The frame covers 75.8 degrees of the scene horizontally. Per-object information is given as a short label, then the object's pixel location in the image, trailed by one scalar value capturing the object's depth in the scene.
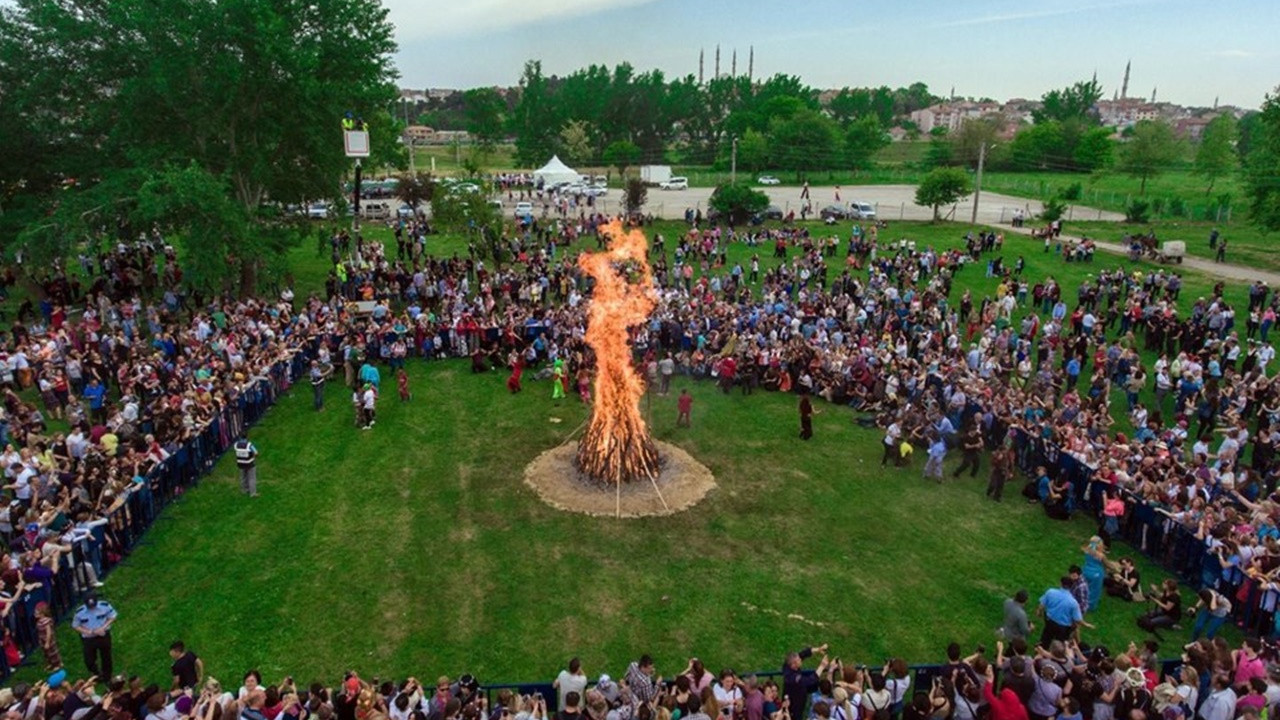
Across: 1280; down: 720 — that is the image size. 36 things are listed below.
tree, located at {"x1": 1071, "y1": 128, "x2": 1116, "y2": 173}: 79.88
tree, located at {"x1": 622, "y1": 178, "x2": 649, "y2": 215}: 51.84
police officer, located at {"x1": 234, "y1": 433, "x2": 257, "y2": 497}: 16.33
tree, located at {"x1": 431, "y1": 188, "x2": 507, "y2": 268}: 38.88
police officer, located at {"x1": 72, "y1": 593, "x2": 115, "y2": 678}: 10.77
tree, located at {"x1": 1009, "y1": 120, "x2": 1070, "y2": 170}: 87.00
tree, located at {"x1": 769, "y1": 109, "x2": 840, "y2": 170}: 82.06
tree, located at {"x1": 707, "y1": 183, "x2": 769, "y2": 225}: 50.69
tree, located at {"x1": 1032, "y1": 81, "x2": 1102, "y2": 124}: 115.69
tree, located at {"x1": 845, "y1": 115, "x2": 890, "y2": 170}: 86.88
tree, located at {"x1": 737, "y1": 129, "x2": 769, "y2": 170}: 83.38
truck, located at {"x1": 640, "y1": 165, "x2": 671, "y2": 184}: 76.20
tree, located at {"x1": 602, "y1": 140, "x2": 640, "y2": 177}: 83.69
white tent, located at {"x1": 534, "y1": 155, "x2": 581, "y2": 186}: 68.00
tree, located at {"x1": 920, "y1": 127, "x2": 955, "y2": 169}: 83.50
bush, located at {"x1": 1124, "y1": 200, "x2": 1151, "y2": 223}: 53.75
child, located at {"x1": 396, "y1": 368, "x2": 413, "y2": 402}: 22.28
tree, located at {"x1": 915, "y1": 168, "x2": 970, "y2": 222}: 52.16
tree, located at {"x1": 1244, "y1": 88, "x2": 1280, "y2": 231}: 39.38
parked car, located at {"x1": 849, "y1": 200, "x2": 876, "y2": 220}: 54.62
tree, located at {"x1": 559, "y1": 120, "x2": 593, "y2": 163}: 82.75
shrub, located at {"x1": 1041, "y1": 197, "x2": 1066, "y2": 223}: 50.28
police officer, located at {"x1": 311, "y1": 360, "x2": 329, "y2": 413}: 21.52
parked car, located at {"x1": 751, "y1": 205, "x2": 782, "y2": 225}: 52.59
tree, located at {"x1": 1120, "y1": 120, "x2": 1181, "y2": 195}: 66.56
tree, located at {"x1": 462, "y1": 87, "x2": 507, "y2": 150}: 106.06
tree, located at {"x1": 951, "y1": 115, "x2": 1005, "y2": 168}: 81.39
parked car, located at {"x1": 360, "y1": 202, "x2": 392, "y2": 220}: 53.58
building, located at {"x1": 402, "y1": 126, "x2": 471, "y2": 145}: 144.50
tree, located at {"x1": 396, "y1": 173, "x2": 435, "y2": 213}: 51.81
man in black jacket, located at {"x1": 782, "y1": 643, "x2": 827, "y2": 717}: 10.02
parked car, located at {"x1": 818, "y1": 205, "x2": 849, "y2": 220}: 53.97
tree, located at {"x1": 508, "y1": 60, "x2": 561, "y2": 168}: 88.75
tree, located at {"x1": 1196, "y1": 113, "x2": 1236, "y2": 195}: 63.34
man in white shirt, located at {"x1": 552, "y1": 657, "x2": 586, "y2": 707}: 9.77
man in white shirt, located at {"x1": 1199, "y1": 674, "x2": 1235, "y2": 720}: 9.07
